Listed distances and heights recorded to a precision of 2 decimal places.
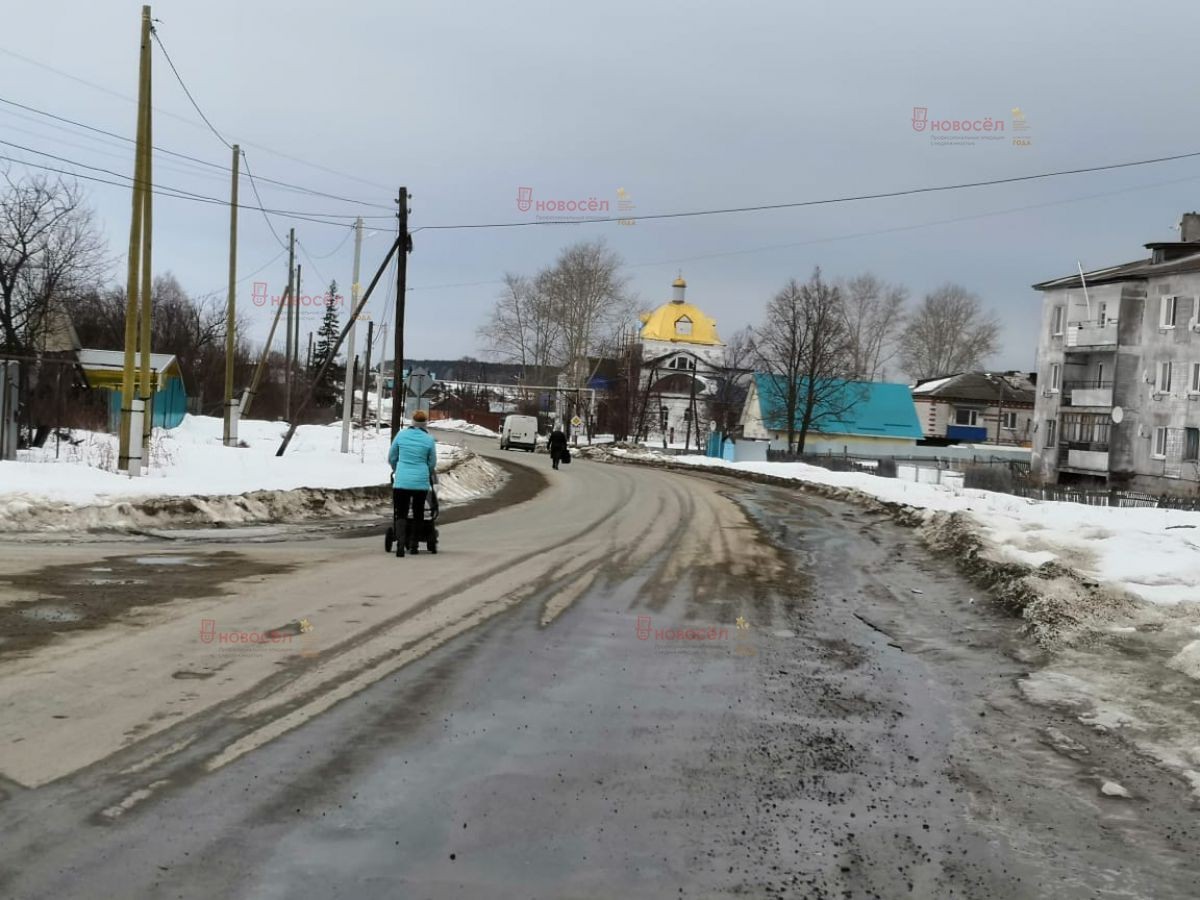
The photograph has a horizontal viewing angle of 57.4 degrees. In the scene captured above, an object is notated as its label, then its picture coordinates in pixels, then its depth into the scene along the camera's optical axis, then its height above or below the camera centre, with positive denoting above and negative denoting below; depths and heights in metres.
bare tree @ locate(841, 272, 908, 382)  104.50 +9.16
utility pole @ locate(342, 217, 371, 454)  34.75 +0.22
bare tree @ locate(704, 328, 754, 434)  89.19 +1.96
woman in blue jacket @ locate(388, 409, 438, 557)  13.27 -0.94
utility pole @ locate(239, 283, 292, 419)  38.33 +0.86
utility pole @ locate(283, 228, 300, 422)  47.88 +4.22
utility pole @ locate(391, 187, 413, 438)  31.55 +3.43
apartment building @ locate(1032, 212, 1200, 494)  47.84 +3.01
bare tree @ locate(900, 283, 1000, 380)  110.44 +9.05
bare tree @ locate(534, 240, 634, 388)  86.81 +8.41
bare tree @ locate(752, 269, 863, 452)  63.34 +4.18
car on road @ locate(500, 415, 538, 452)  68.81 -2.06
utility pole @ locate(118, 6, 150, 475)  19.91 +1.93
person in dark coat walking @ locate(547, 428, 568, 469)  43.06 -1.67
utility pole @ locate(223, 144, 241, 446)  33.06 +2.39
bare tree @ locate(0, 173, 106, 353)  37.16 +3.58
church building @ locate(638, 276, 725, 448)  111.69 +6.34
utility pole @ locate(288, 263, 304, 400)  52.21 +2.13
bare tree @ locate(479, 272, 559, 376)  92.44 +6.31
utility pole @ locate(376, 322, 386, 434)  59.99 +3.18
